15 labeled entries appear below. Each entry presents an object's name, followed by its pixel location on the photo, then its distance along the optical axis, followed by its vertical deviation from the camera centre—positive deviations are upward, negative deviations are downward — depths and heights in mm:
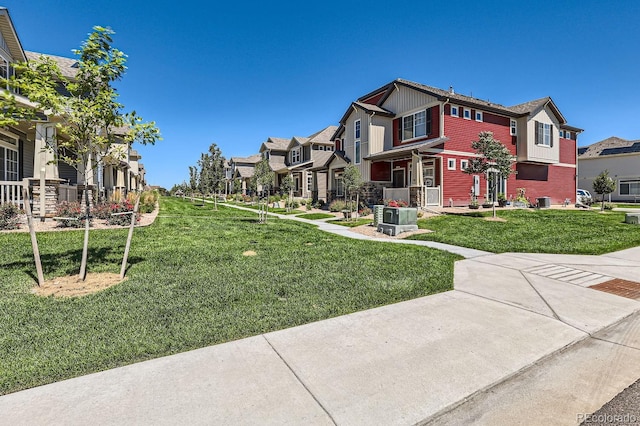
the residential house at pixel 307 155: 35375 +6566
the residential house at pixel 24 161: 12039 +2198
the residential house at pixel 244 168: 50500 +6900
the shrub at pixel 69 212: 11388 -77
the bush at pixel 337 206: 22469 +256
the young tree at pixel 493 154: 16422 +2893
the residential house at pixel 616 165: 33375 +4943
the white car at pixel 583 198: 28511 +1050
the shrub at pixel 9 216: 10141 -202
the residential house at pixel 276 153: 41841 +7946
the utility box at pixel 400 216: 12578 -256
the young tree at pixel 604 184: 23000 +1812
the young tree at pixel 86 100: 4746 +1717
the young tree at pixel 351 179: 19156 +1867
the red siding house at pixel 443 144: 20562 +4781
